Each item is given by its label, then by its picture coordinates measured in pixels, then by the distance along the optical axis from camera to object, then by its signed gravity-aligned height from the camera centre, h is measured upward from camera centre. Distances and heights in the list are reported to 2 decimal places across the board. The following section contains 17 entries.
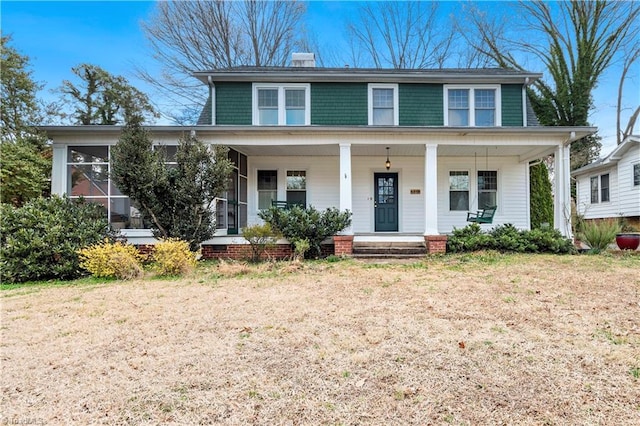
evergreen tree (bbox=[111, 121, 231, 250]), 7.16 +0.69
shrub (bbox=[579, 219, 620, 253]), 8.98 -0.54
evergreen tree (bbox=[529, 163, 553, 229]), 12.63 +0.70
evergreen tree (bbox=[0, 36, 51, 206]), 13.94 +3.86
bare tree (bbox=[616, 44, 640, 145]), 20.53 +6.89
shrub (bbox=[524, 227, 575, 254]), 8.73 -0.69
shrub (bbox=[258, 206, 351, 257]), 8.50 -0.20
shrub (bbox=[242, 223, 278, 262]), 8.22 -0.55
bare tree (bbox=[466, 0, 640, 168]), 19.95 +10.42
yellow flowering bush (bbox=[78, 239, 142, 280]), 6.55 -0.90
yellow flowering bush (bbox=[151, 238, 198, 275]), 6.66 -0.84
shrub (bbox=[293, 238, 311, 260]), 8.14 -0.76
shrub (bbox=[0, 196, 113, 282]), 6.48 -0.48
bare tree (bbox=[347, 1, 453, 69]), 21.02 +10.99
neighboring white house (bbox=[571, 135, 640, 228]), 15.15 +1.50
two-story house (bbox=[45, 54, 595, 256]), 8.87 +1.95
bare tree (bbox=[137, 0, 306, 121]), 19.67 +10.49
